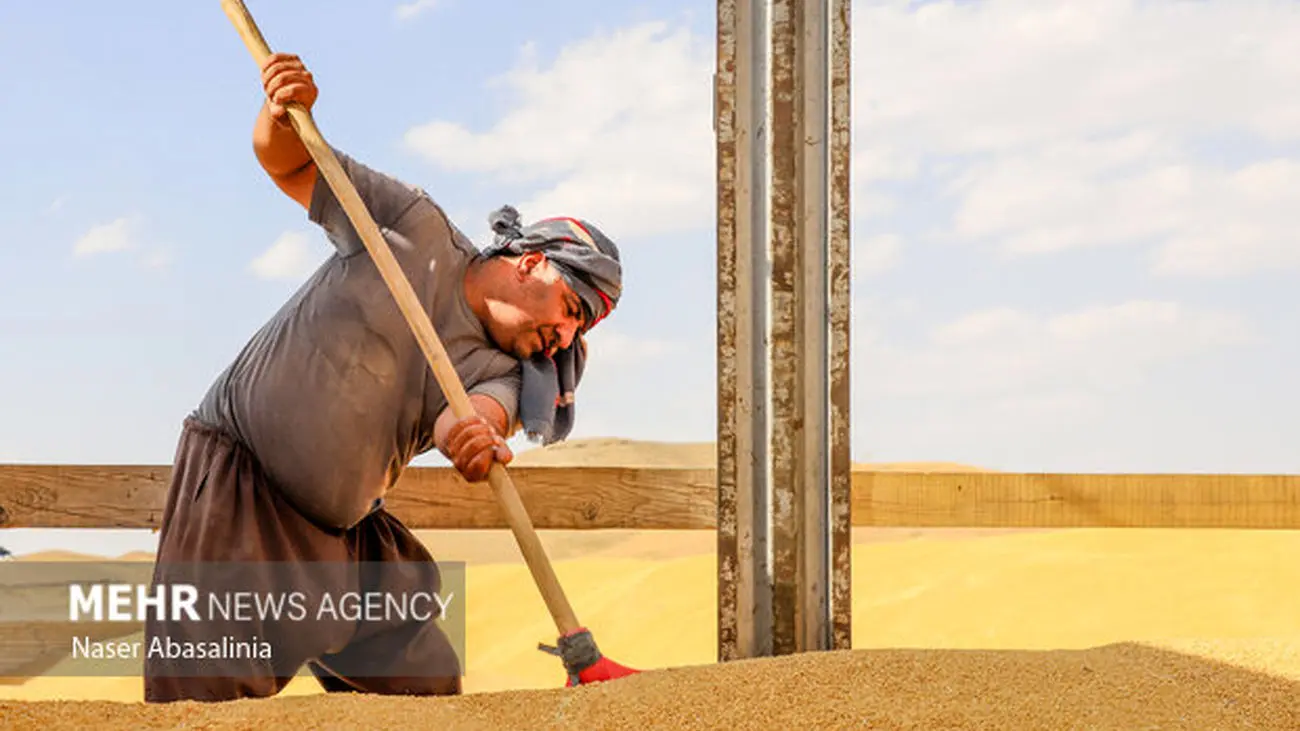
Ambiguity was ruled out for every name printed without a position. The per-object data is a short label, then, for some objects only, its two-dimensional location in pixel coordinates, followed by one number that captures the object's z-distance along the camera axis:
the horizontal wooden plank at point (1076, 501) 2.71
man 2.10
